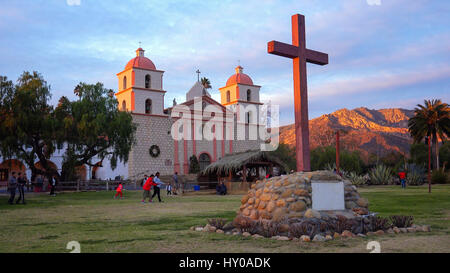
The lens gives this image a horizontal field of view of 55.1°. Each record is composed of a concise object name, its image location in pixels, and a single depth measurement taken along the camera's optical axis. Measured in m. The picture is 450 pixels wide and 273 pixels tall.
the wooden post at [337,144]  13.76
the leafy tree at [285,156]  50.95
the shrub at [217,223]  7.90
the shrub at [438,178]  32.44
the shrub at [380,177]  33.25
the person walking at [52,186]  23.69
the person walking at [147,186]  17.45
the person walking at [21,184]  17.00
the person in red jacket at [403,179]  26.38
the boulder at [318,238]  6.38
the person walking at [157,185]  17.70
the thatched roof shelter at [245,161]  26.38
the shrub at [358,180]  31.70
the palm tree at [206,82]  59.72
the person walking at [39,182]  26.56
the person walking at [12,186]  16.44
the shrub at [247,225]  7.21
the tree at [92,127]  25.81
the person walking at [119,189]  22.21
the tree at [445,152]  52.78
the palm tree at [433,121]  42.12
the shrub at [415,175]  31.09
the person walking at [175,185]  25.17
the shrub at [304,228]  6.60
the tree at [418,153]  50.88
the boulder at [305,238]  6.41
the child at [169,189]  24.36
